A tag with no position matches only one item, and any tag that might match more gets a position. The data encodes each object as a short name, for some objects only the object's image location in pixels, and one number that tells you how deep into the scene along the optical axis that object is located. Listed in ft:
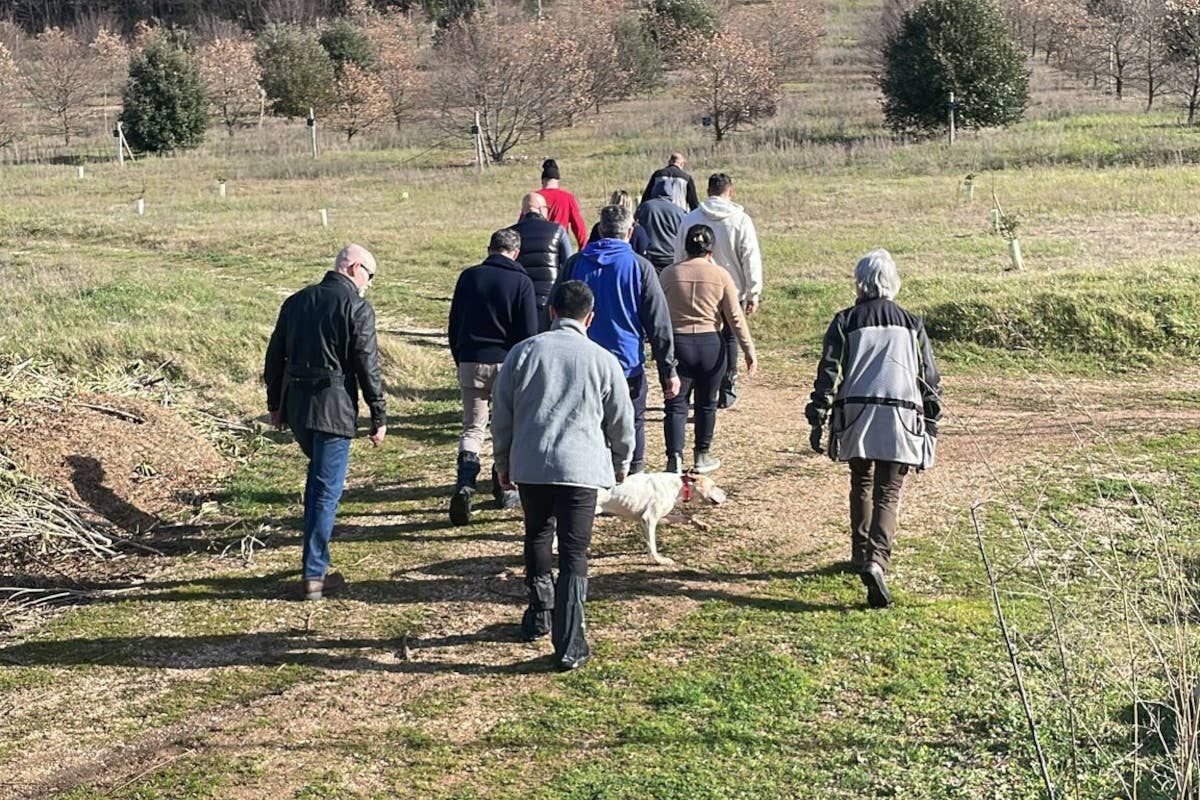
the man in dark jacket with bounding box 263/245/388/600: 21.33
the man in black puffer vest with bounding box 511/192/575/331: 30.01
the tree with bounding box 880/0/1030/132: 100.99
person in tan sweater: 26.22
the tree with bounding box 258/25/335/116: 152.35
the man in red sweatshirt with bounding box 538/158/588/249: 34.19
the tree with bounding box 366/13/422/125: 154.81
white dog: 22.44
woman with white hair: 20.51
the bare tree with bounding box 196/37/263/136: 155.22
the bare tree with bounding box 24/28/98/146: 147.13
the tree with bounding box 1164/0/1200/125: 106.25
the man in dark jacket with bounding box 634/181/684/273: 33.71
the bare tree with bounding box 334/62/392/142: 145.28
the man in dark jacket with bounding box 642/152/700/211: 36.29
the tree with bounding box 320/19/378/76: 159.02
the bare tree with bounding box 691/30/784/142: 122.21
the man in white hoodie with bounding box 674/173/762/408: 30.35
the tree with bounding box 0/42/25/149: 140.36
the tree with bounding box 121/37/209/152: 129.59
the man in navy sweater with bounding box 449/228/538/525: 25.14
